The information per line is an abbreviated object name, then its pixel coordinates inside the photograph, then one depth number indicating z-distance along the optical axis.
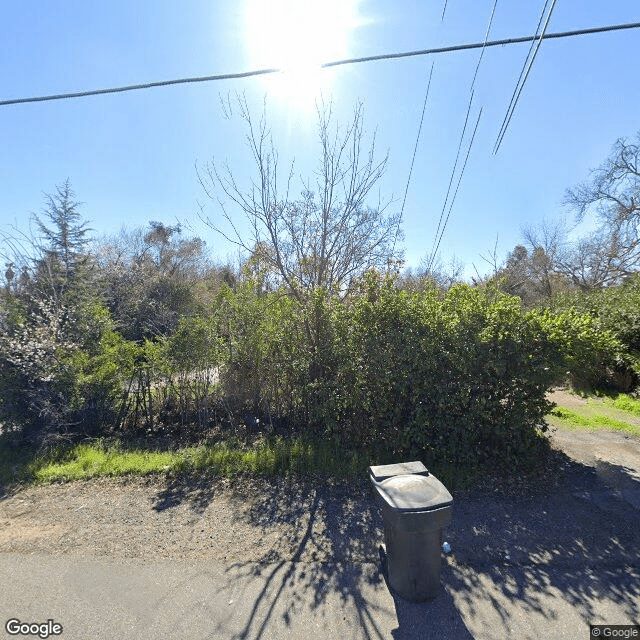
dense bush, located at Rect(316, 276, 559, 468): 4.12
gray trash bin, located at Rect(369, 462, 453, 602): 2.48
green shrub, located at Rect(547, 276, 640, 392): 7.89
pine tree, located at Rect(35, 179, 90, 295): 7.38
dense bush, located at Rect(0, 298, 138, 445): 5.54
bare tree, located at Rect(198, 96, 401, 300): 6.05
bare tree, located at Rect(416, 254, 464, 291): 15.42
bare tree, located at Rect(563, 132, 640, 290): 25.05
